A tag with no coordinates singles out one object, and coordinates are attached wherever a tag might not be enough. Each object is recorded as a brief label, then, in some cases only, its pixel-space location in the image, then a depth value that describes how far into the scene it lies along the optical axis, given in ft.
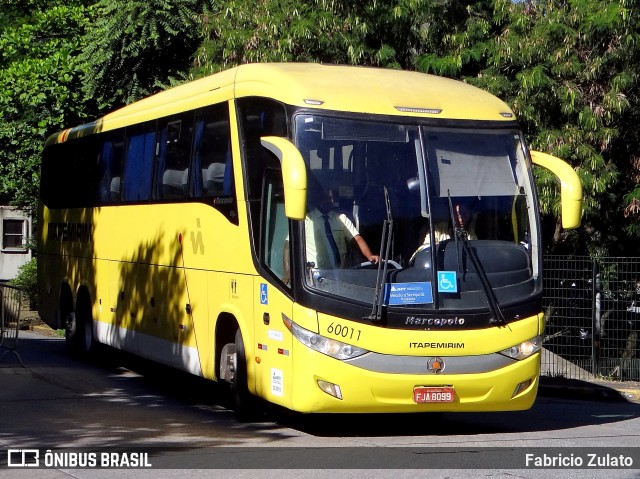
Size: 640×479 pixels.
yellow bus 36.17
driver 36.50
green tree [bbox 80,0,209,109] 86.12
